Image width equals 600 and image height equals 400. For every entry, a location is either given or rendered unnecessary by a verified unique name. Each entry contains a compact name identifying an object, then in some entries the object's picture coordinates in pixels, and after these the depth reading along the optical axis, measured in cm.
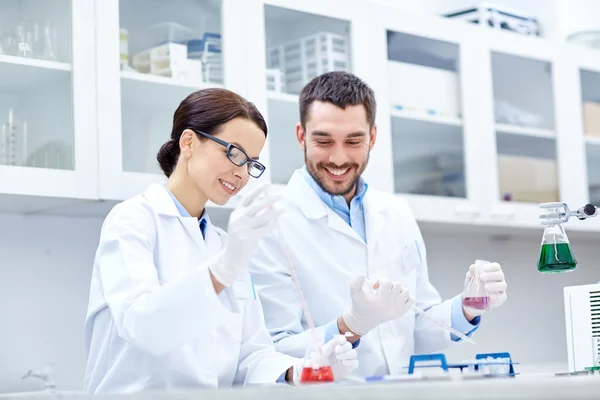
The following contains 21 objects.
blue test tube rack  169
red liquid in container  150
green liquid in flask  197
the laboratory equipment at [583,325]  217
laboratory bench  113
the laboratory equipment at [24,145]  234
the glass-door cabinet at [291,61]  281
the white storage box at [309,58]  287
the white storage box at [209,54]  270
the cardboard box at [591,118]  361
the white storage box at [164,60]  260
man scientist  236
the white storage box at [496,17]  348
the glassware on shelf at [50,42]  242
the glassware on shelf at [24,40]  239
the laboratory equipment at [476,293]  220
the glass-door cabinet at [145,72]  247
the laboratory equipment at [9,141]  232
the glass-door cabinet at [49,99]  235
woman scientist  164
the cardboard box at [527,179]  334
